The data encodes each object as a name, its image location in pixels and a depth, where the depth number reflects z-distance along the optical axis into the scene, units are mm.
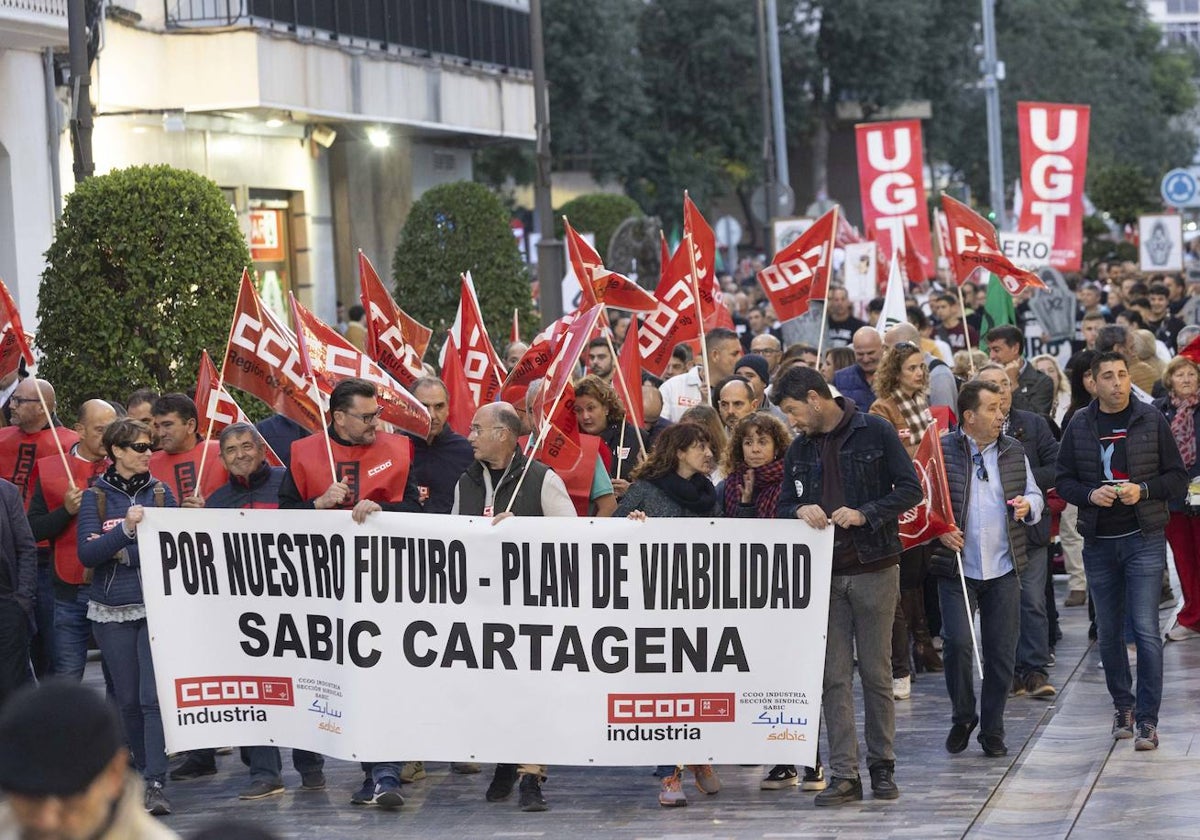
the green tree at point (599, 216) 35031
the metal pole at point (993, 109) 49125
